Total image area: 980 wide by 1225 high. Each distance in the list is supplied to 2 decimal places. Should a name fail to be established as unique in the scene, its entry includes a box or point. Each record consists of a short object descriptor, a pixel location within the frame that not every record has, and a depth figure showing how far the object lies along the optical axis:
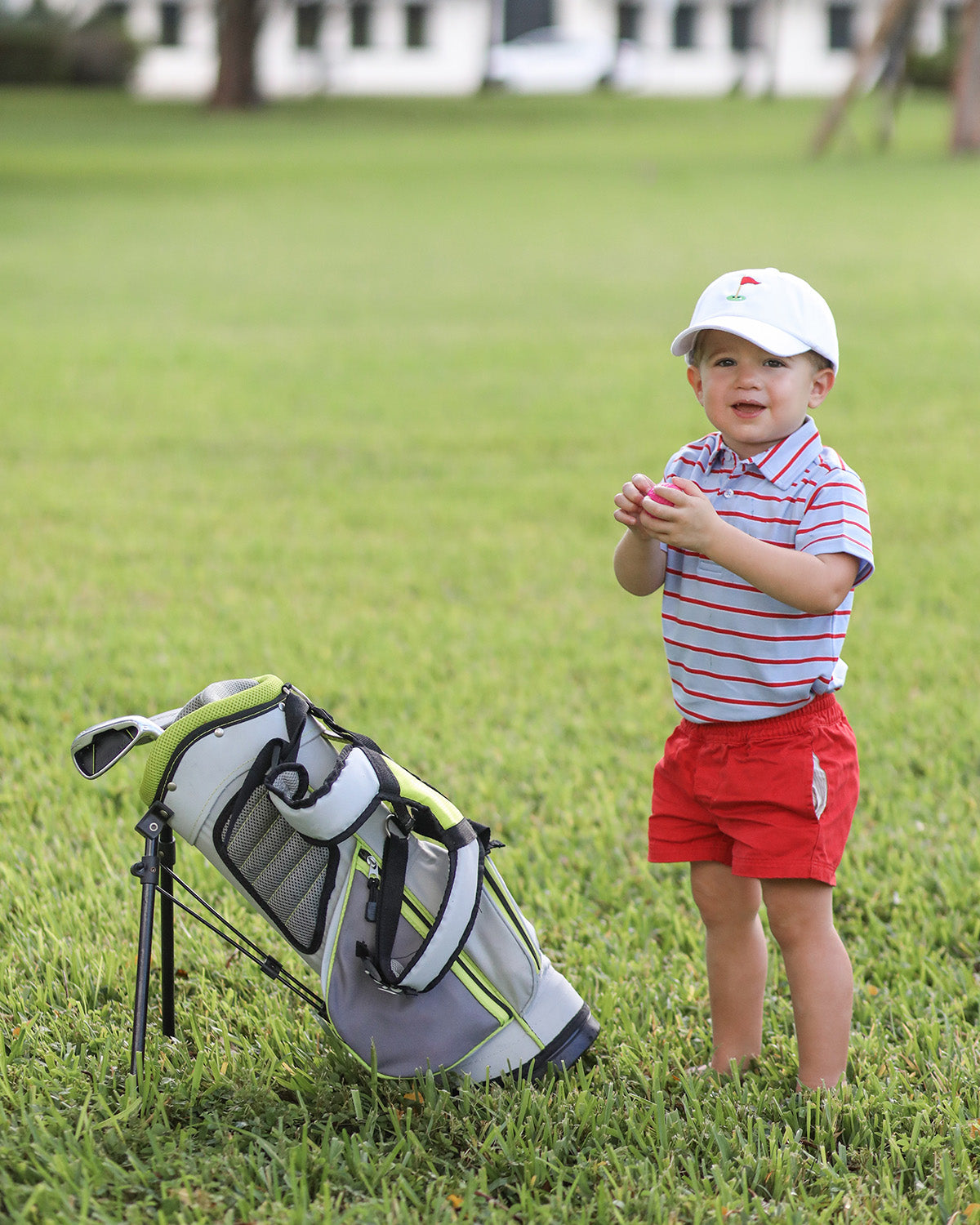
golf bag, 4.36
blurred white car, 98.62
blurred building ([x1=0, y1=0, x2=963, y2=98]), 103.69
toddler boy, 4.16
